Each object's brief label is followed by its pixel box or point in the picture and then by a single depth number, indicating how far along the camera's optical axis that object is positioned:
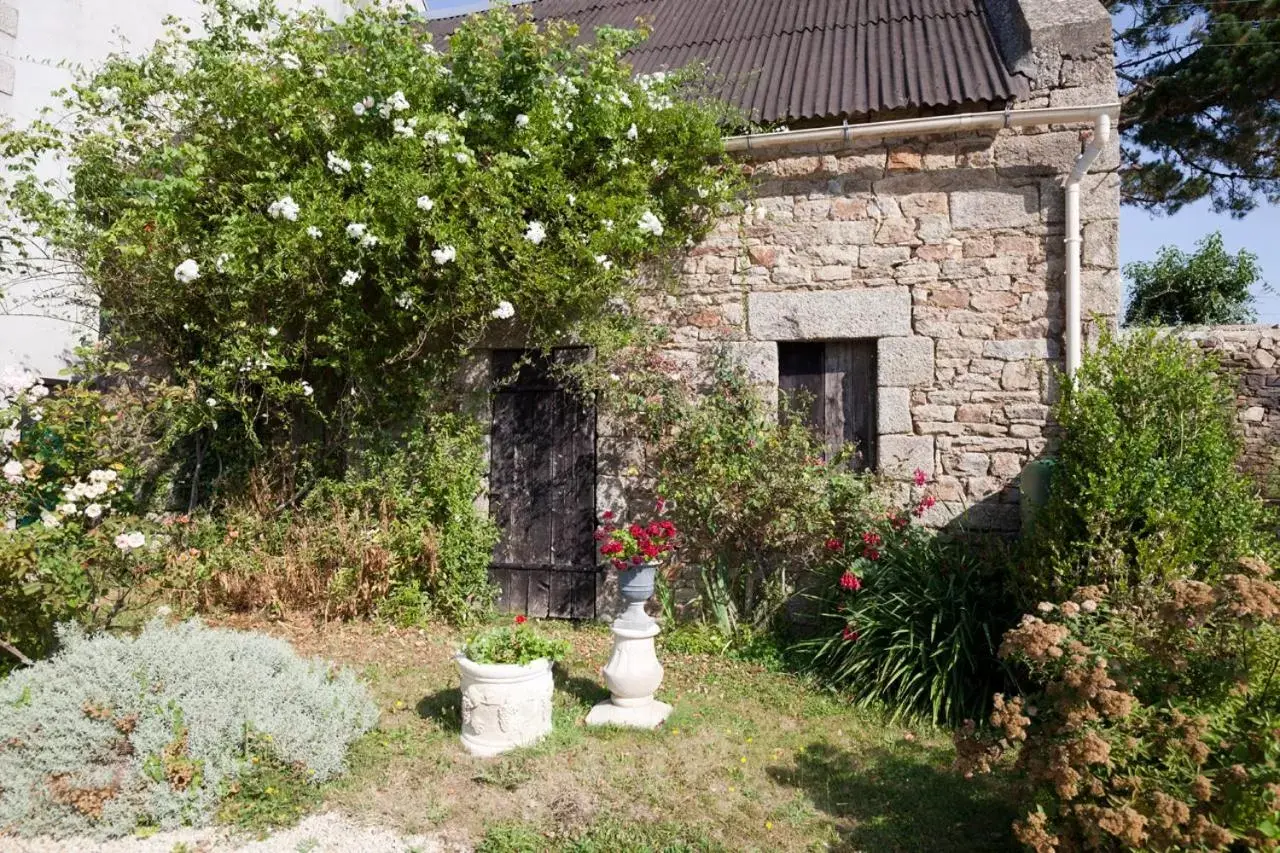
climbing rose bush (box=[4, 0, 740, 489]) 5.36
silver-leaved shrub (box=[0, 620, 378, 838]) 3.00
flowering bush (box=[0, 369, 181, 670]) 3.68
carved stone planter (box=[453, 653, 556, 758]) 3.63
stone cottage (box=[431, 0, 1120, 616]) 5.11
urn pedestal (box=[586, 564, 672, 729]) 3.99
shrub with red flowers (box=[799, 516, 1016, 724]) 4.26
